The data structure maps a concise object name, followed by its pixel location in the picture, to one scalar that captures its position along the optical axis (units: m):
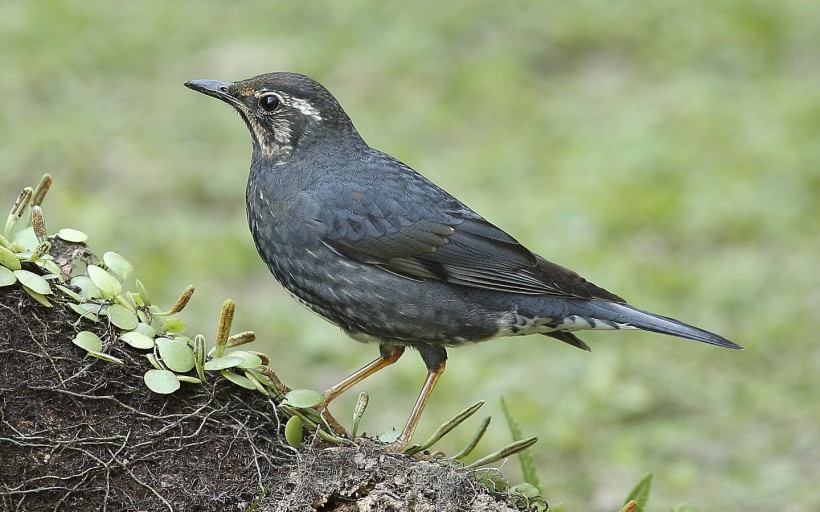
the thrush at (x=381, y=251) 8.90
